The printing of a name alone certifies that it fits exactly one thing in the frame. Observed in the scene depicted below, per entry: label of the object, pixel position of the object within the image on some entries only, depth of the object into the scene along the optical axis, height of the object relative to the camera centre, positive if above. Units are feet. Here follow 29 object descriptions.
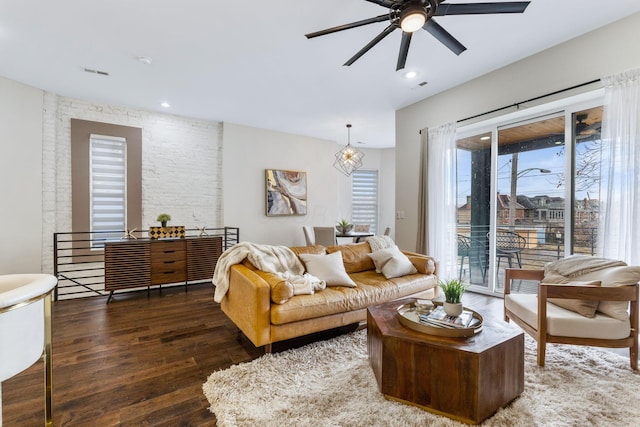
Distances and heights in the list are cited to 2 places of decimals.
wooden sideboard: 12.80 -2.51
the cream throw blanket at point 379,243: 12.45 -1.41
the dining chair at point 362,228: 21.28 -1.30
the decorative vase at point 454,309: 6.56 -2.24
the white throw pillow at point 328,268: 9.70 -2.03
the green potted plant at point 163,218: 14.37 -0.46
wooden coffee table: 5.17 -3.02
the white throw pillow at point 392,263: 10.97 -2.05
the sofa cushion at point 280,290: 7.69 -2.15
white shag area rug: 5.29 -3.84
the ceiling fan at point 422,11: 6.06 +4.37
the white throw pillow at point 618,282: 6.89 -1.68
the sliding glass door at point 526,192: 10.34 +0.84
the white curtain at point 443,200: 13.51 +0.56
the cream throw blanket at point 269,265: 8.88 -1.86
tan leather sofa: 7.62 -2.75
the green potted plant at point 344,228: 18.85 -1.15
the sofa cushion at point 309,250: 10.89 -1.53
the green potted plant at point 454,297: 6.57 -1.99
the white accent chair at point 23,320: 3.36 -1.45
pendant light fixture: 18.48 +3.61
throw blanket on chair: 7.90 -1.54
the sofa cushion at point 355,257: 11.66 -1.91
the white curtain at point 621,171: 8.21 +1.26
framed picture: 19.44 +1.25
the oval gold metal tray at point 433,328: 5.77 -2.43
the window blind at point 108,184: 14.65 +1.24
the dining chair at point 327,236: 18.02 -1.61
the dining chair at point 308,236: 18.78 -1.68
